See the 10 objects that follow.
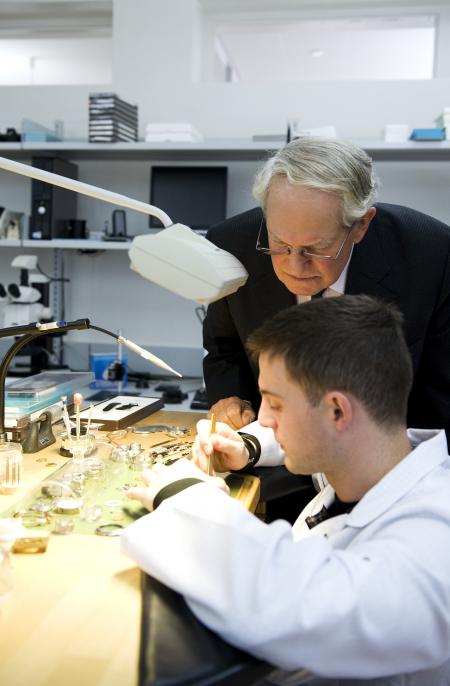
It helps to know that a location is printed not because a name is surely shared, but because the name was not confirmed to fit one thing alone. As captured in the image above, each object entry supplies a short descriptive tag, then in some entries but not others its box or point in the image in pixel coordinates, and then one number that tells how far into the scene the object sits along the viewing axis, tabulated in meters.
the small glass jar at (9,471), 1.25
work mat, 1.11
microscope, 3.17
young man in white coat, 0.74
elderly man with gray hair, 1.27
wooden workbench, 0.73
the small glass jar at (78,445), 1.46
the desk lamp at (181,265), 0.90
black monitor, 3.30
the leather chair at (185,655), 0.69
